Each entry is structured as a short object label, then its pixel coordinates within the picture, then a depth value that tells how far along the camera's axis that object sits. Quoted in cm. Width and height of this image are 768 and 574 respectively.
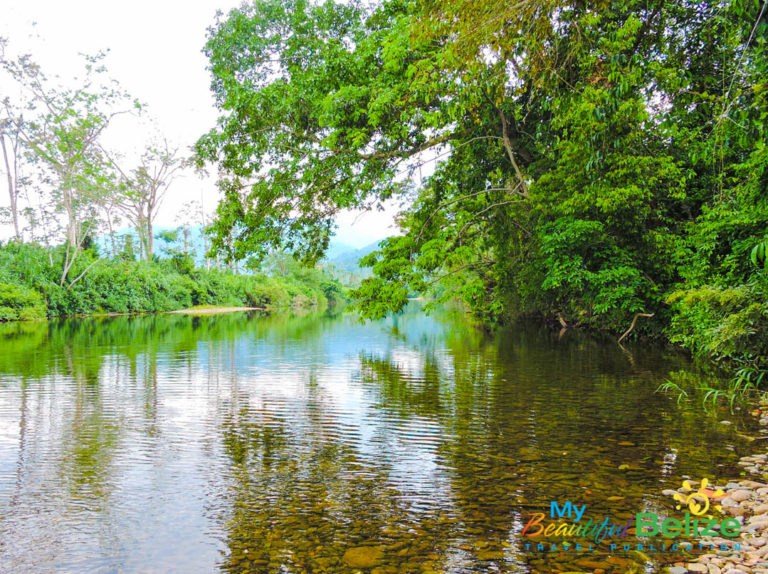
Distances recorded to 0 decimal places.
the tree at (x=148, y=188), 3959
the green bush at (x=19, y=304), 2742
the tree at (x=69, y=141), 3030
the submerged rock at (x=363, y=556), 319
